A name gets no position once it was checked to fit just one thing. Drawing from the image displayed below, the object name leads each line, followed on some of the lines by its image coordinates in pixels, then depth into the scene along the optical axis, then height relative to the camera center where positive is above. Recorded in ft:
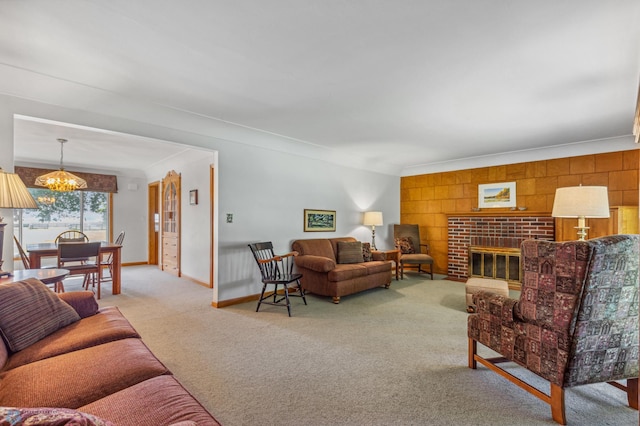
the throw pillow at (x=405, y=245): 20.72 -2.14
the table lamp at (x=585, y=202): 8.83 +0.37
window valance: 19.45 +2.70
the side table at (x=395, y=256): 18.74 -2.66
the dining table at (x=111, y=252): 13.76 -1.85
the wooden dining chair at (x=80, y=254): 13.34 -1.81
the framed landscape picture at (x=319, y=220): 16.81 -0.30
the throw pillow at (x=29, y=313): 5.22 -1.90
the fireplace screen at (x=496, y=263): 16.67 -2.89
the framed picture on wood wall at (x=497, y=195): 17.87 +1.25
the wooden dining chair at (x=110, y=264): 15.83 -2.65
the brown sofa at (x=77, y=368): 3.54 -2.35
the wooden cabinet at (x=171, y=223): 19.81 -0.54
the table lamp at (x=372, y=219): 19.29 -0.26
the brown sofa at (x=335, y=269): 13.76 -2.71
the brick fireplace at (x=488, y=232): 16.69 -1.07
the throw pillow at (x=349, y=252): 16.34 -2.08
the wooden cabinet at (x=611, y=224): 13.19 -0.47
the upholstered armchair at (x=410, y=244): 19.73 -2.05
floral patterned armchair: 5.21 -1.87
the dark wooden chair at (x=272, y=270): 12.32 -2.64
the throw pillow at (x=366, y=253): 17.06 -2.21
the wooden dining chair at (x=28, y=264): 11.70 -2.11
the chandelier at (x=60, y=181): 15.46 +1.89
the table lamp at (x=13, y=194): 6.67 +0.50
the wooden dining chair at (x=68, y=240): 16.39 -1.41
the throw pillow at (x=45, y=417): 1.79 -1.31
